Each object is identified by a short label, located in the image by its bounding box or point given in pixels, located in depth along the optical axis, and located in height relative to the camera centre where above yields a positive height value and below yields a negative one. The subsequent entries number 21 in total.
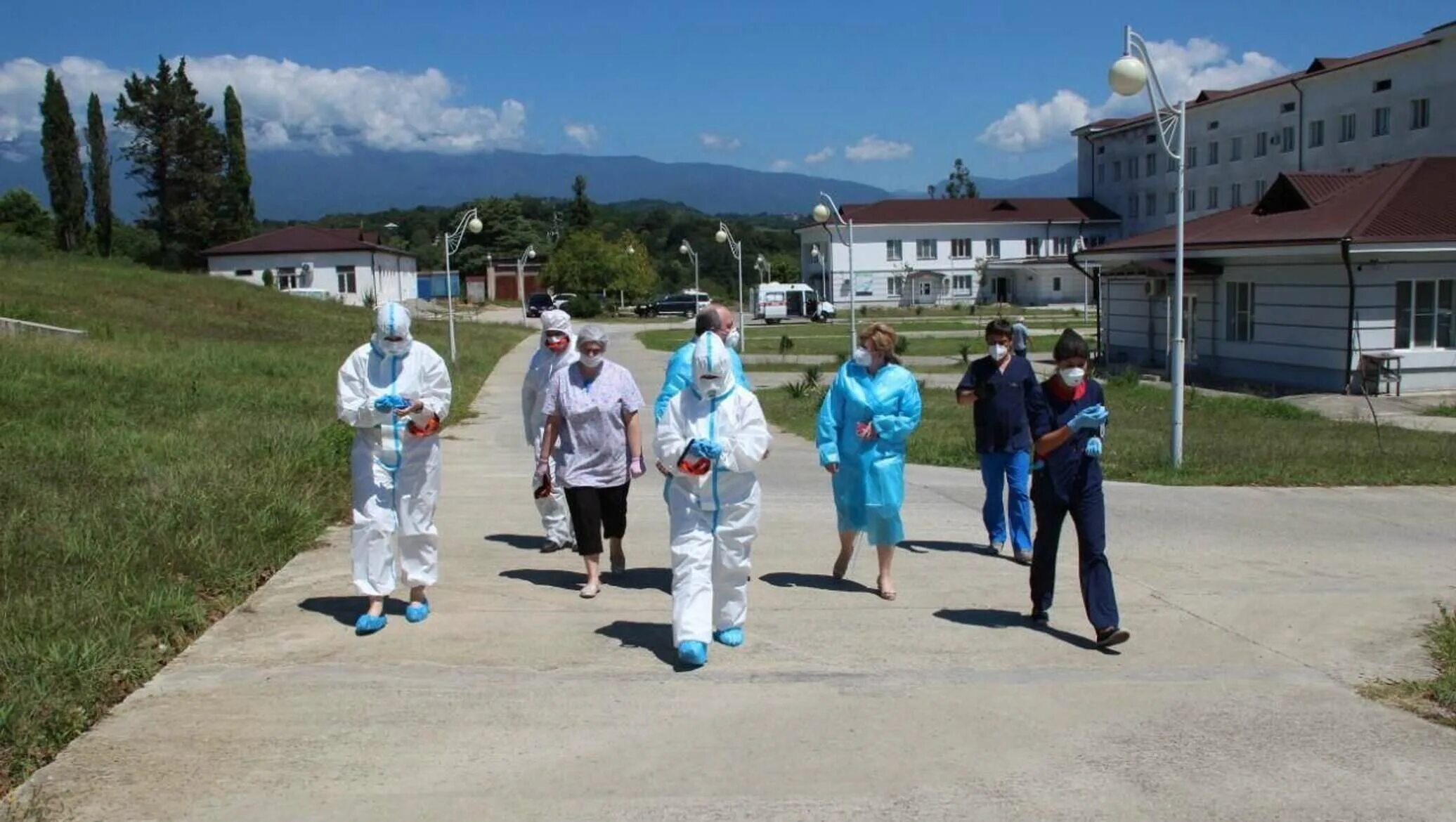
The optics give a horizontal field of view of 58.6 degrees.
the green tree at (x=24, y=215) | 89.74 +8.06
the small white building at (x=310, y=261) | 76.50 +3.65
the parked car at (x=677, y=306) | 80.81 +0.58
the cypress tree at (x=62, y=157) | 71.50 +9.38
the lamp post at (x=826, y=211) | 29.19 +2.34
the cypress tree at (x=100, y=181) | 76.38 +8.56
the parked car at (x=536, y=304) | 77.38 +0.89
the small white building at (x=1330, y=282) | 25.16 +0.41
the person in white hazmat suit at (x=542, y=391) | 9.07 -0.54
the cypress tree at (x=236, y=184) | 81.44 +8.94
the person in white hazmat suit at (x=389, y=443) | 7.06 -0.67
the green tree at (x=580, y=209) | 125.75 +10.61
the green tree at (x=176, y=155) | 79.75 +10.50
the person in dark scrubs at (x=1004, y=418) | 9.40 -0.80
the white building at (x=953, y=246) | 87.75 +4.31
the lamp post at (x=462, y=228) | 31.09 +2.25
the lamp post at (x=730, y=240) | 42.50 +2.48
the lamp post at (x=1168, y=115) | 13.49 +2.13
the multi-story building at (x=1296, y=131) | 54.19 +8.56
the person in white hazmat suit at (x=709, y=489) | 6.57 -0.90
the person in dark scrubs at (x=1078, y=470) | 6.79 -0.87
